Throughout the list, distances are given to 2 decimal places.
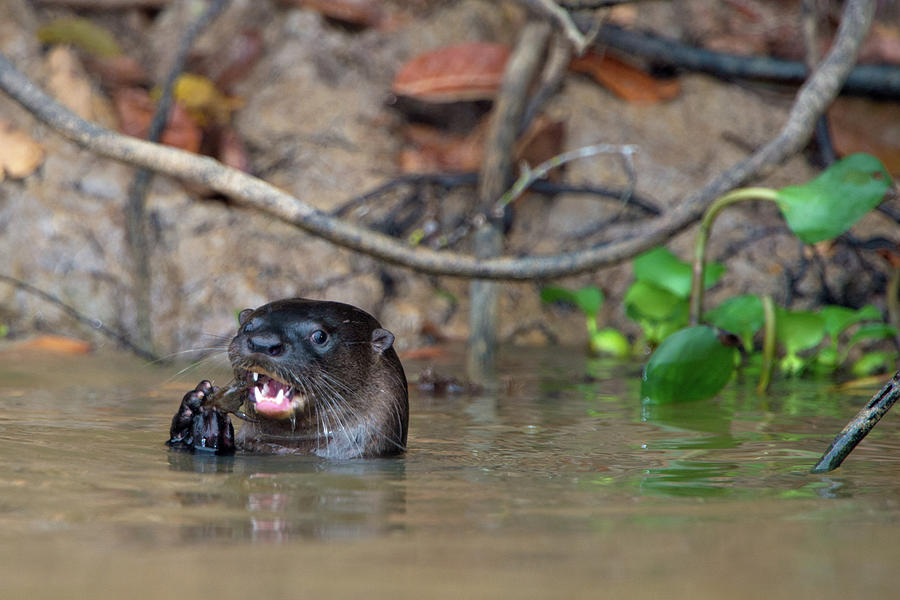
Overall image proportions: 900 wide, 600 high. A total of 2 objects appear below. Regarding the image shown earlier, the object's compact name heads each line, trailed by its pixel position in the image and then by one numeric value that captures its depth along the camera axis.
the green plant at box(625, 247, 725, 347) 8.44
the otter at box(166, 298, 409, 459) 5.20
